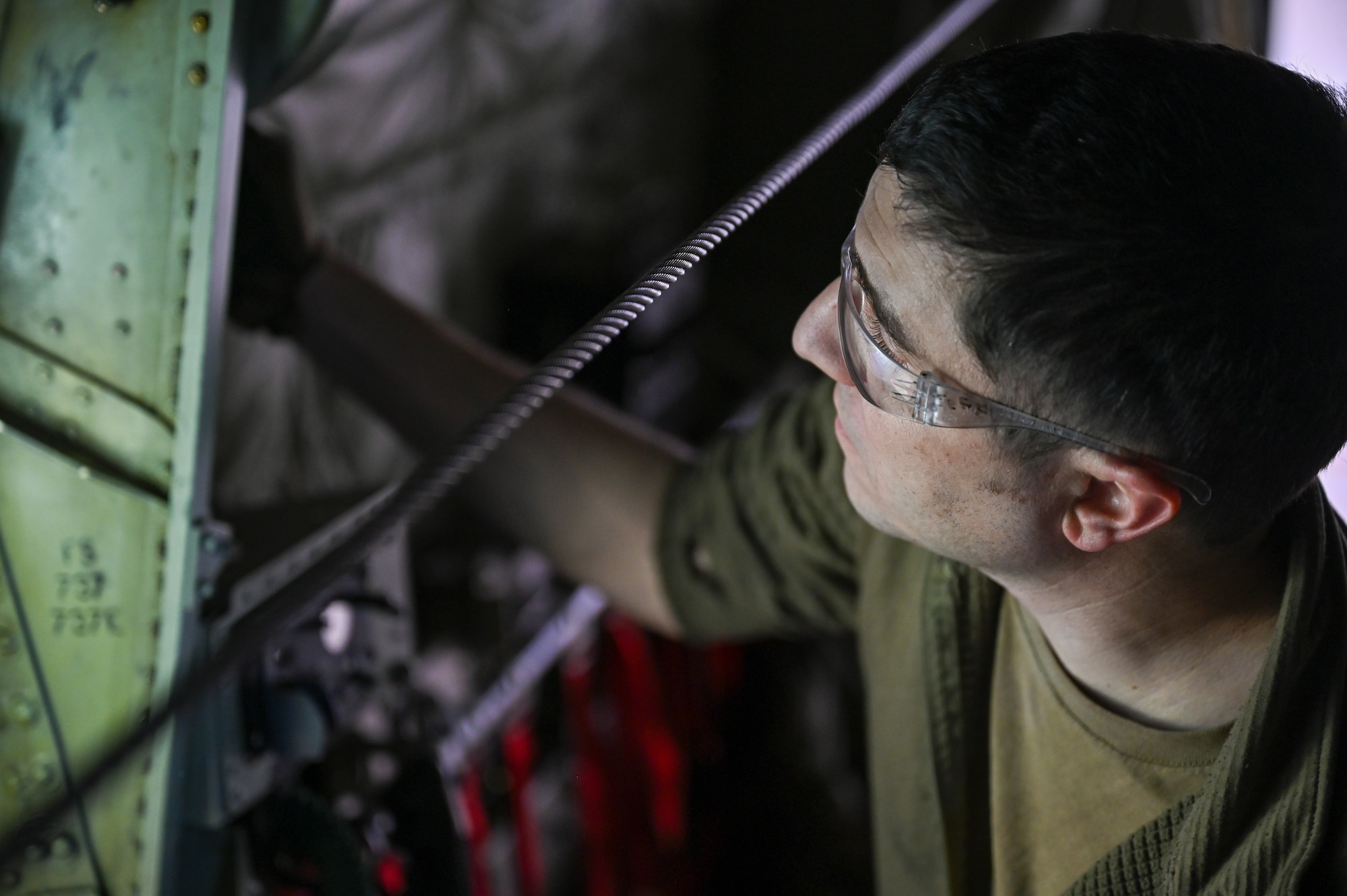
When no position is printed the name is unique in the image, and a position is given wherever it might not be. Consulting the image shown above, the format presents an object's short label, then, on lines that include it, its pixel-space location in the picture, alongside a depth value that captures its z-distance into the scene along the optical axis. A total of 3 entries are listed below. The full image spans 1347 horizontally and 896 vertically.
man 0.67
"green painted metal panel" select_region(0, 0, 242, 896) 0.79
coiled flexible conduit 0.46
